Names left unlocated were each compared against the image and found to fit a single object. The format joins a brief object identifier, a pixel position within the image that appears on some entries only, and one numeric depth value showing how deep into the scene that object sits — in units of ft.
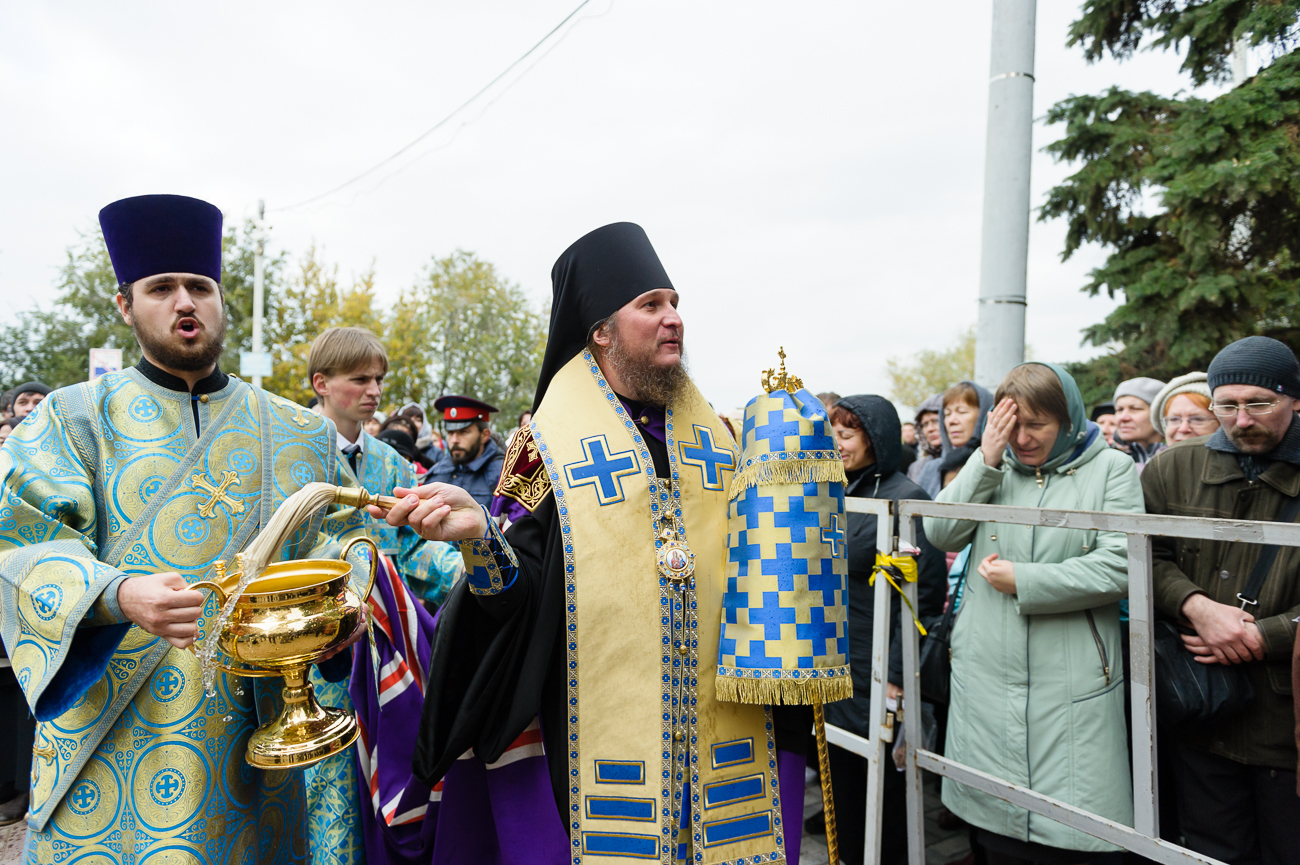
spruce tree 29.63
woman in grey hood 14.64
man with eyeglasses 8.08
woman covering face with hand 8.65
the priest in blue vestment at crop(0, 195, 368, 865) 5.98
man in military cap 21.08
